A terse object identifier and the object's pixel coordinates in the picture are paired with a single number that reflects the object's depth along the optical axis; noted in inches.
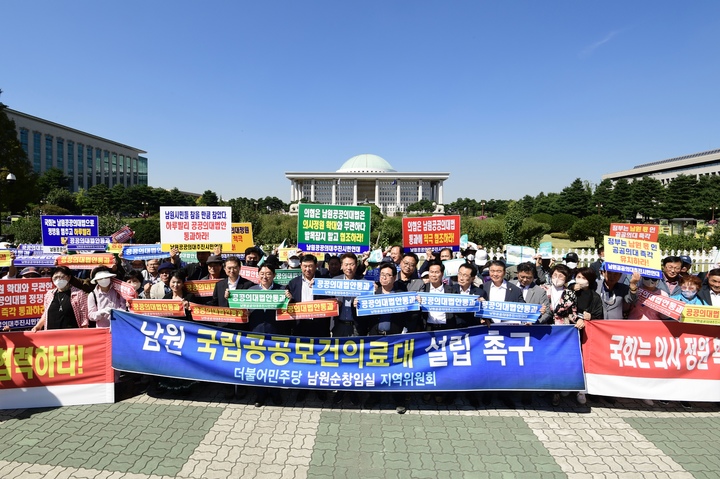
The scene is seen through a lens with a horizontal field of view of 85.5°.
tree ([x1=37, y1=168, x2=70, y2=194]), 2279.8
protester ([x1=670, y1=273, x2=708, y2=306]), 193.2
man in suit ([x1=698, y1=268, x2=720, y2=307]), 192.1
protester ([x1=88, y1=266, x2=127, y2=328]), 191.8
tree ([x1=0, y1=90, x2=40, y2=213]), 1151.6
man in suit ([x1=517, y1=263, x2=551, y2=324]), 182.4
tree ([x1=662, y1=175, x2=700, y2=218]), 1605.6
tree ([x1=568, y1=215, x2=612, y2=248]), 987.3
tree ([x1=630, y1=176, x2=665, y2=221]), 1648.6
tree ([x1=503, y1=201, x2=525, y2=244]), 802.8
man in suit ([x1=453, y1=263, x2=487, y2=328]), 186.5
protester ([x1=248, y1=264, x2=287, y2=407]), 186.7
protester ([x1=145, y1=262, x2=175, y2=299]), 203.5
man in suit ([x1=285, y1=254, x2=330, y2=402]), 192.4
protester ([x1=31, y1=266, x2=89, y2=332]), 190.7
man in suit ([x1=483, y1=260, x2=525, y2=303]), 188.1
